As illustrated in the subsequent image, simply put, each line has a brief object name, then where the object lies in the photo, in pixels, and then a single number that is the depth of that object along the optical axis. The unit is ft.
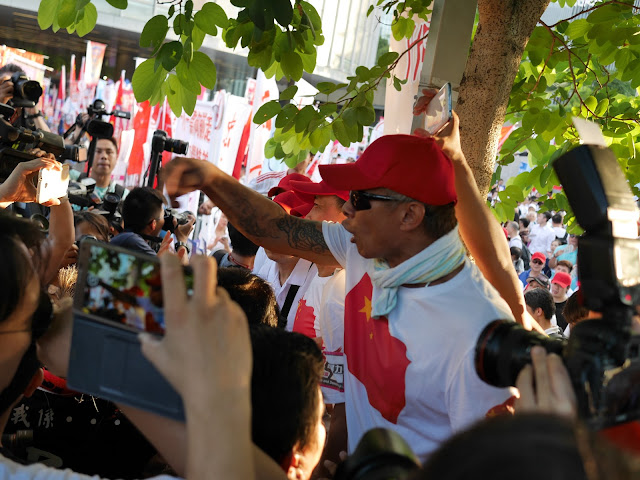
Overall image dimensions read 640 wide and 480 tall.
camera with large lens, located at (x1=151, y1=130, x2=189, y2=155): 14.58
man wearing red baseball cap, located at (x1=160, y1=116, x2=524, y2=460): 6.01
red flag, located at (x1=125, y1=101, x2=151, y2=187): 30.63
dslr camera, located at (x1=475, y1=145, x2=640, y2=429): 3.47
